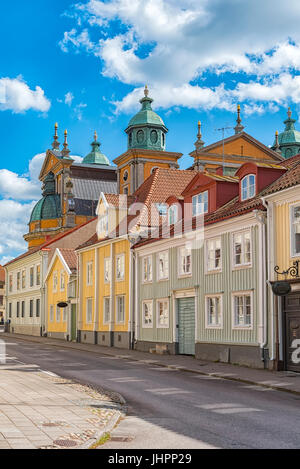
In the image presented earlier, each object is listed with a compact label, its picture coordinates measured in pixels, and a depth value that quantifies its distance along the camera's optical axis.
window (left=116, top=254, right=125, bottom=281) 35.38
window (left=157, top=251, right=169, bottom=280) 30.52
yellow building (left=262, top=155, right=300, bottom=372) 20.83
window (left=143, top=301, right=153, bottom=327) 31.97
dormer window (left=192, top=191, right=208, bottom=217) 29.08
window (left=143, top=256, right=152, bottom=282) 32.38
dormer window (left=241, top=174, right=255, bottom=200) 25.27
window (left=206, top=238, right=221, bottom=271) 25.91
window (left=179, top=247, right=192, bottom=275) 28.25
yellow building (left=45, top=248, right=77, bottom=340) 44.47
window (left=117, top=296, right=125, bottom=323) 35.50
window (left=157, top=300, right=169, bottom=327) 30.41
